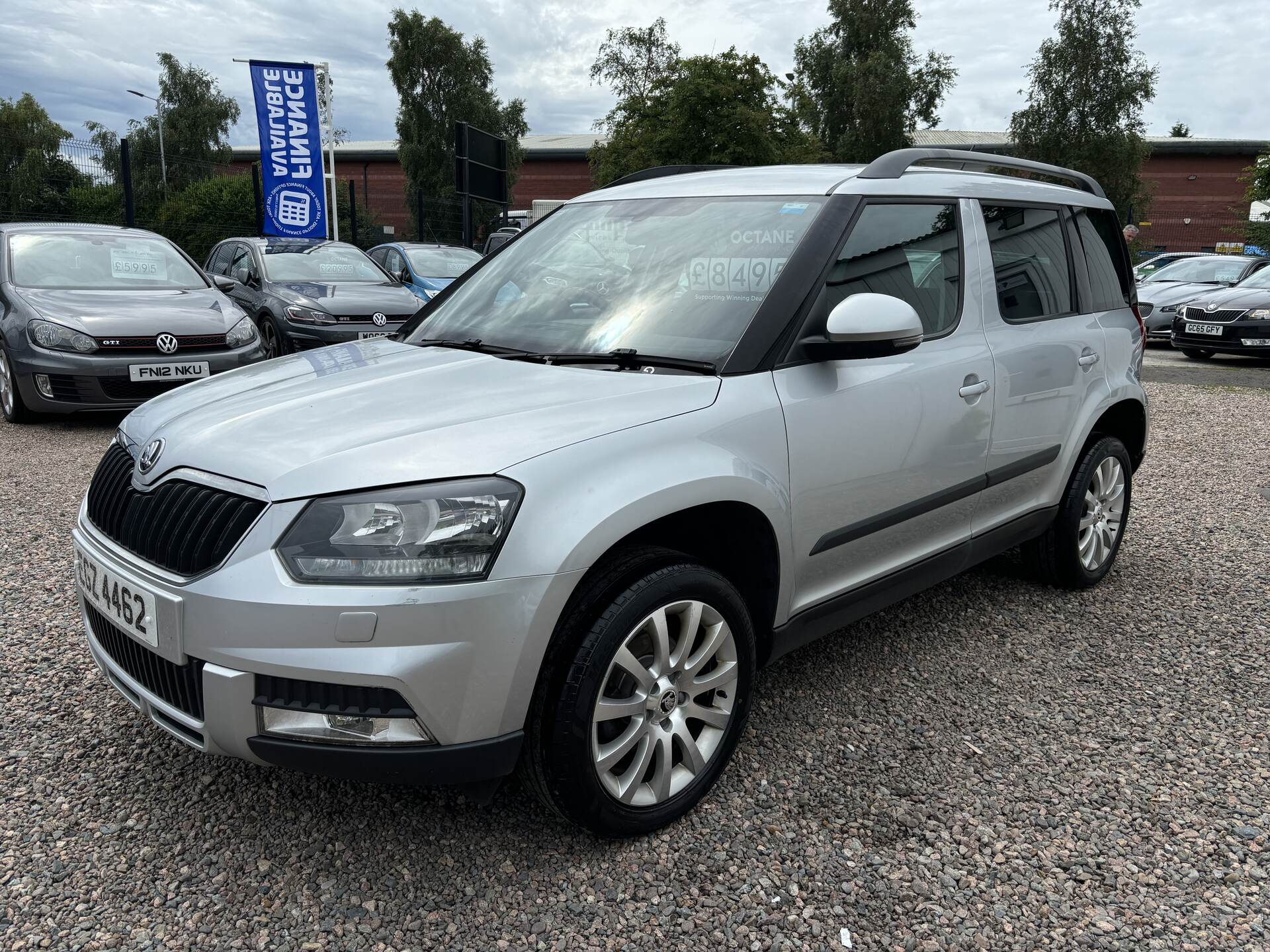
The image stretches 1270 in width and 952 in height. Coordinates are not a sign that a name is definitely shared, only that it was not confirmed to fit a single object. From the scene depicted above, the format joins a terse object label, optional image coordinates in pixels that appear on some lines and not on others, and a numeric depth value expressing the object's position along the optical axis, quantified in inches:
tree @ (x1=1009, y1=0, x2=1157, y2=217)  1486.2
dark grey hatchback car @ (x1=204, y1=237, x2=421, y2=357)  382.0
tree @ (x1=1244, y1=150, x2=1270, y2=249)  1114.0
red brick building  2114.9
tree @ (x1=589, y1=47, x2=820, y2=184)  984.3
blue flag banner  682.8
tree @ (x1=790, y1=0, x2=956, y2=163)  1644.9
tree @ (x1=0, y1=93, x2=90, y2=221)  666.8
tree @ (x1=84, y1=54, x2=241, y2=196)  1887.3
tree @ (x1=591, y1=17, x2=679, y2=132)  1723.7
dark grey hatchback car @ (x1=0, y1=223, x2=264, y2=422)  274.4
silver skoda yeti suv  80.1
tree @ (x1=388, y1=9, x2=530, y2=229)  1721.2
